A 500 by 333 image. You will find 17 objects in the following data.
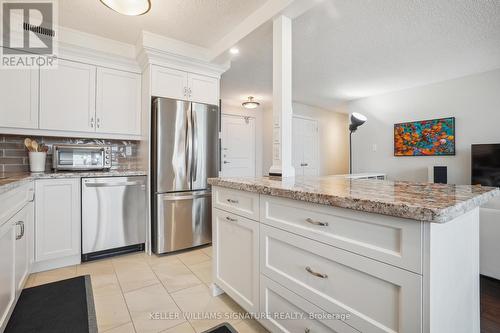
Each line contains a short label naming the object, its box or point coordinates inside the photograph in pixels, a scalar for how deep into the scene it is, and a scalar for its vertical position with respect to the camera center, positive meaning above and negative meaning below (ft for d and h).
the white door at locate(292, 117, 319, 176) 18.69 +1.55
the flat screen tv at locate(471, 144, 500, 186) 11.22 +0.10
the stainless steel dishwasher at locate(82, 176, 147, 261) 8.02 -1.73
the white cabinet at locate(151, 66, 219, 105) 8.93 +3.12
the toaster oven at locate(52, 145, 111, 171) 8.38 +0.31
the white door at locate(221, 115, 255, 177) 17.42 +1.48
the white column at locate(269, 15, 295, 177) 6.89 +1.86
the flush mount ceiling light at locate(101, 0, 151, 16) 5.87 +3.93
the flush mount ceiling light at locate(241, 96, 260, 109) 15.72 +3.99
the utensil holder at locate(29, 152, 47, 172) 7.99 +0.15
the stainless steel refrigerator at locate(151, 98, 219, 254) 8.71 -0.20
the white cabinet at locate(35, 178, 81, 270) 7.30 -1.77
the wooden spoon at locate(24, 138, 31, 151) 7.99 +0.74
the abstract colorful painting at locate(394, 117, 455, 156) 13.06 +1.61
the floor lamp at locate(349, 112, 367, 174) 12.88 +2.44
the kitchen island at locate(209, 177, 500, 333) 2.51 -1.16
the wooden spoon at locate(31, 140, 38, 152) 8.06 +0.65
